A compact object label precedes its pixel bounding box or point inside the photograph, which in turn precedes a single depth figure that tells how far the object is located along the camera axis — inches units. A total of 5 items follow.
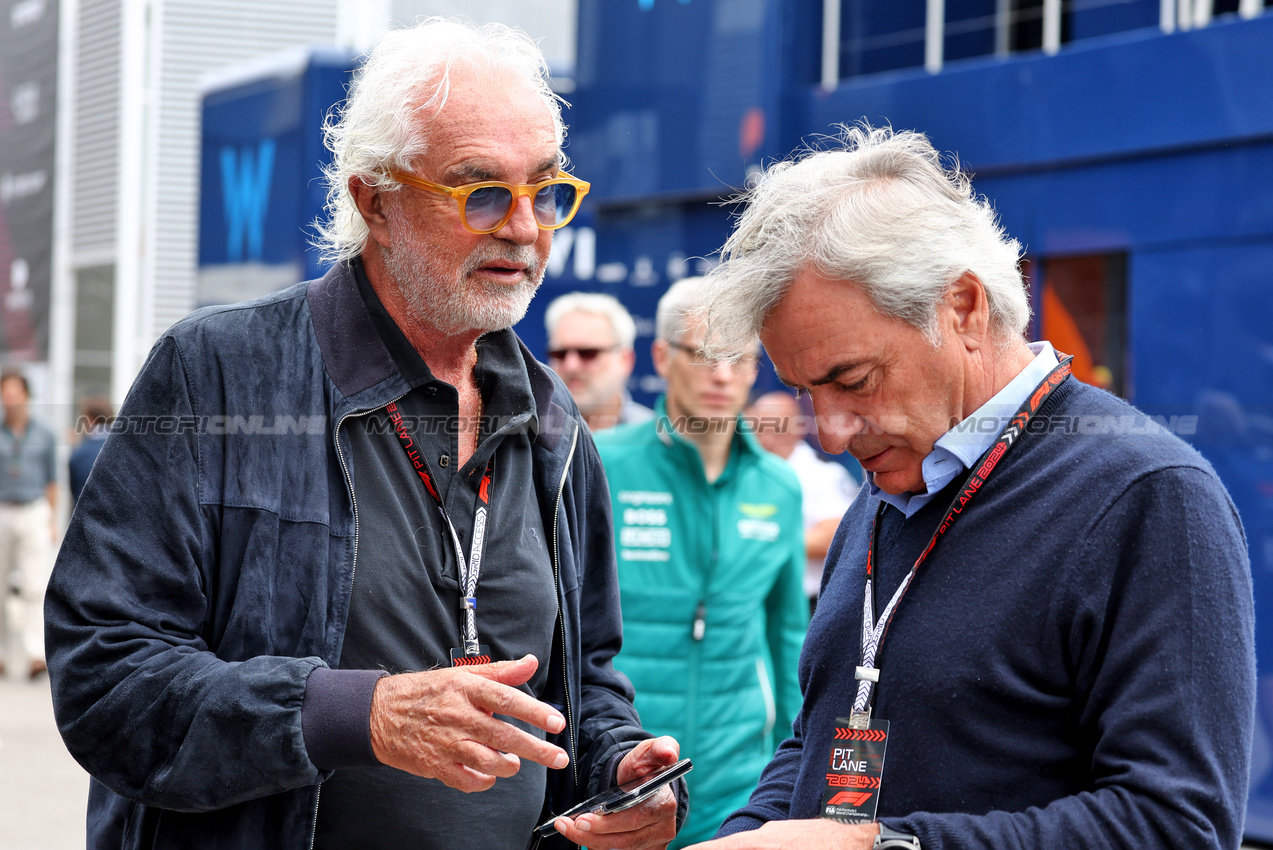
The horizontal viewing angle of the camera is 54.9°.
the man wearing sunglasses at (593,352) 192.5
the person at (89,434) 336.1
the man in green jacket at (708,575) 131.8
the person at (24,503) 385.1
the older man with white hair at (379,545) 67.4
